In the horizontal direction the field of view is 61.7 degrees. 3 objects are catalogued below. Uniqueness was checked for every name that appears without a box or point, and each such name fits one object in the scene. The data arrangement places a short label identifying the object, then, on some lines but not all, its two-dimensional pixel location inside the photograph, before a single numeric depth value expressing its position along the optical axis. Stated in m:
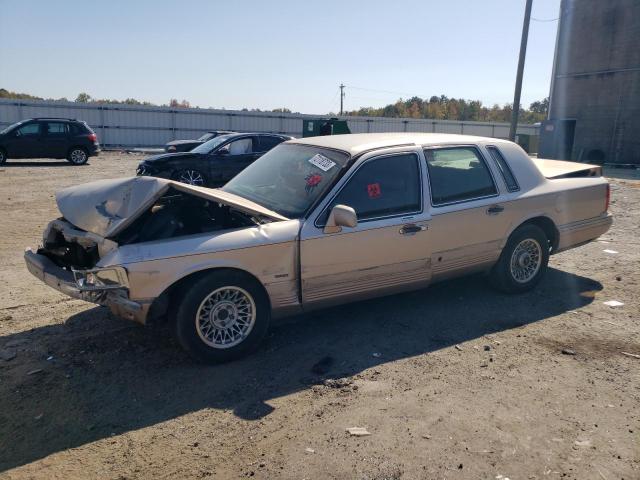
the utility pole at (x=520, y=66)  20.67
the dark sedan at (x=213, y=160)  12.82
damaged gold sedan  3.96
